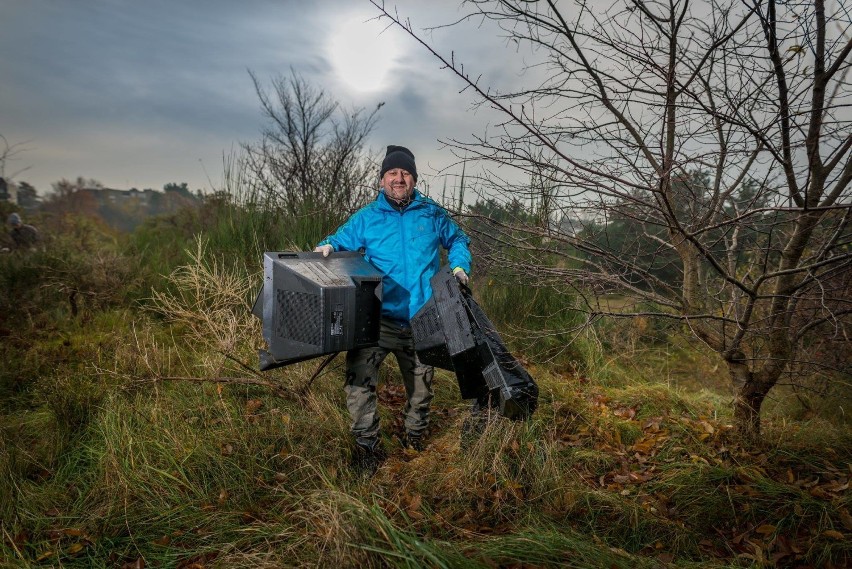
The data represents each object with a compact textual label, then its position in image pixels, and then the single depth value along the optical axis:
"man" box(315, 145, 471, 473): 3.21
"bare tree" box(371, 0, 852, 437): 2.20
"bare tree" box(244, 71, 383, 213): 7.09
